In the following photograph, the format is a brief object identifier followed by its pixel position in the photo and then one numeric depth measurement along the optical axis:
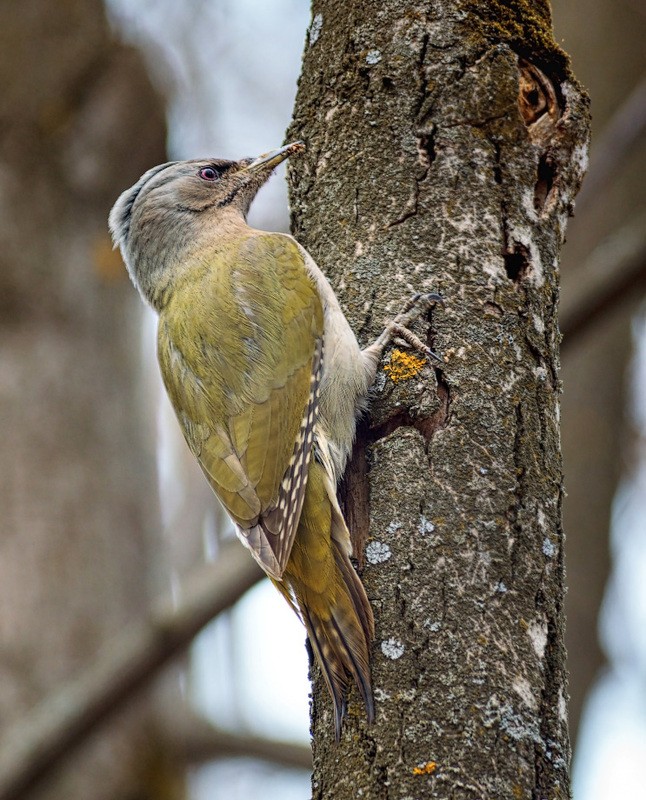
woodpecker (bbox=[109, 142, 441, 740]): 5.82
